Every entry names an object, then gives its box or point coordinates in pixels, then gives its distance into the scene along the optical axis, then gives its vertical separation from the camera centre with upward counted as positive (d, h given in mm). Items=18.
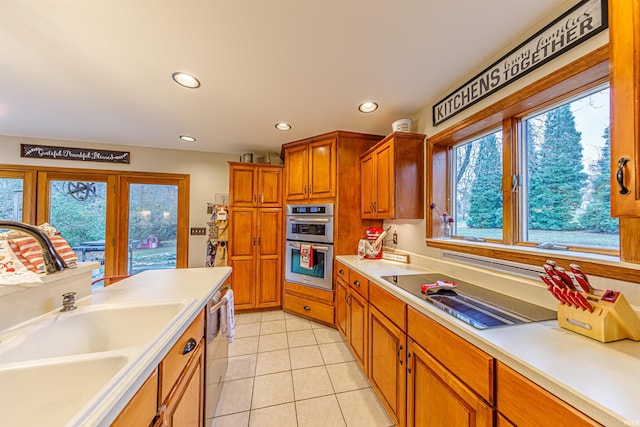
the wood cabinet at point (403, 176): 1986 +355
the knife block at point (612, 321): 743 -352
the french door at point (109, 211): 2980 +70
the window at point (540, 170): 1057 +276
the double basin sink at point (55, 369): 603 -458
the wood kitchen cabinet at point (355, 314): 1744 -874
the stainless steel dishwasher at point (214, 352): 1286 -871
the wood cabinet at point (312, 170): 2635 +567
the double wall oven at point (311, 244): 2600 -343
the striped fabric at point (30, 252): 995 -163
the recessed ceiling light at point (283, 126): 2471 +1008
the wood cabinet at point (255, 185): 3041 +427
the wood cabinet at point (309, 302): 2588 -1058
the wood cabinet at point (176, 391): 636 -626
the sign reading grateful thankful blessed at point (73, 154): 2979 +853
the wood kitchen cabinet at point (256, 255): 3012 -541
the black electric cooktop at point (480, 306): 934 -434
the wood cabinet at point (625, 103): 651 +338
